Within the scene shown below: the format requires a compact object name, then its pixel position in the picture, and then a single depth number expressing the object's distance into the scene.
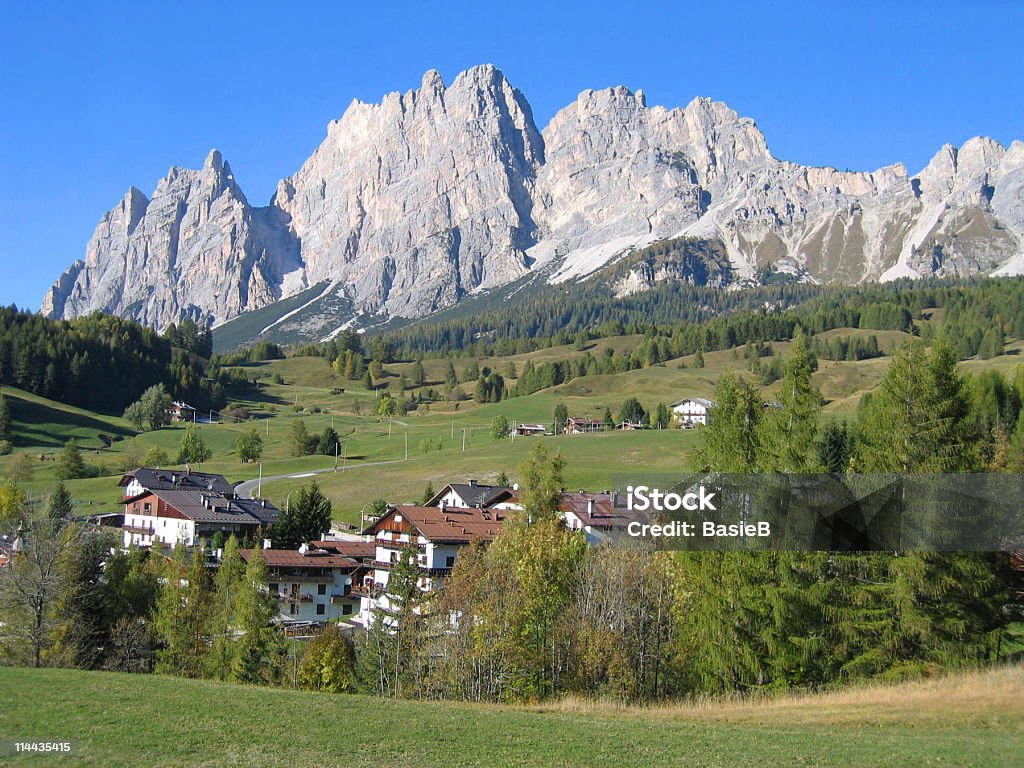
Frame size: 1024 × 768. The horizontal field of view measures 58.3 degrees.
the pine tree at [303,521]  92.06
